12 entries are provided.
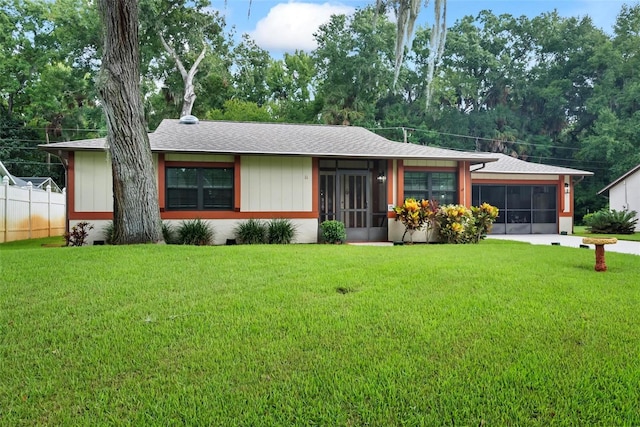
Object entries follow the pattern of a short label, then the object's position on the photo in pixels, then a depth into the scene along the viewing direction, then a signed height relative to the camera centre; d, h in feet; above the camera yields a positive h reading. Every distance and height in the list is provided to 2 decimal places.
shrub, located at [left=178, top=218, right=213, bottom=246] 33.86 -1.76
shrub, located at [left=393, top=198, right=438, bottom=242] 36.60 -0.31
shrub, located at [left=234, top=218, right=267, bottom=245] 35.17 -1.83
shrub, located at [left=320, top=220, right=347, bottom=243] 35.81 -1.76
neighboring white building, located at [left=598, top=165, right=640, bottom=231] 60.23 +2.52
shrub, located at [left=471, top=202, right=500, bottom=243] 36.94 -0.61
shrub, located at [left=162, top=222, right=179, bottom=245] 33.41 -1.82
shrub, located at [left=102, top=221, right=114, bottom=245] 32.96 -1.58
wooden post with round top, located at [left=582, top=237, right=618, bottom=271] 19.89 -2.03
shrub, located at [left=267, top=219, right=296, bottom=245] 35.53 -1.80
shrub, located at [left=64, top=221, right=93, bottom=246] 32.48 -1.78
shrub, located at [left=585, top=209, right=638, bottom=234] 51.42 -1.59
